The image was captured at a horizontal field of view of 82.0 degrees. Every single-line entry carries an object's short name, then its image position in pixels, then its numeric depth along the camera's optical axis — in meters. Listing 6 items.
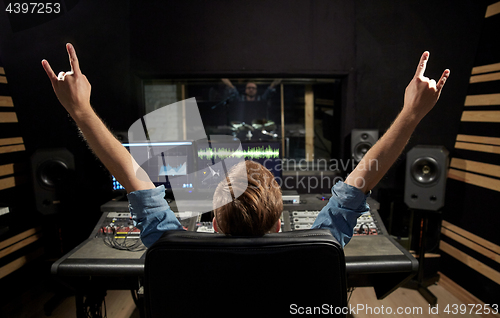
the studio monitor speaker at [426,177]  2.29
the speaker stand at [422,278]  2.45
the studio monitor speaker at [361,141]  2.55
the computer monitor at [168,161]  2.17
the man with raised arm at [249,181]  0.68
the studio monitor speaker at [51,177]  2.24
